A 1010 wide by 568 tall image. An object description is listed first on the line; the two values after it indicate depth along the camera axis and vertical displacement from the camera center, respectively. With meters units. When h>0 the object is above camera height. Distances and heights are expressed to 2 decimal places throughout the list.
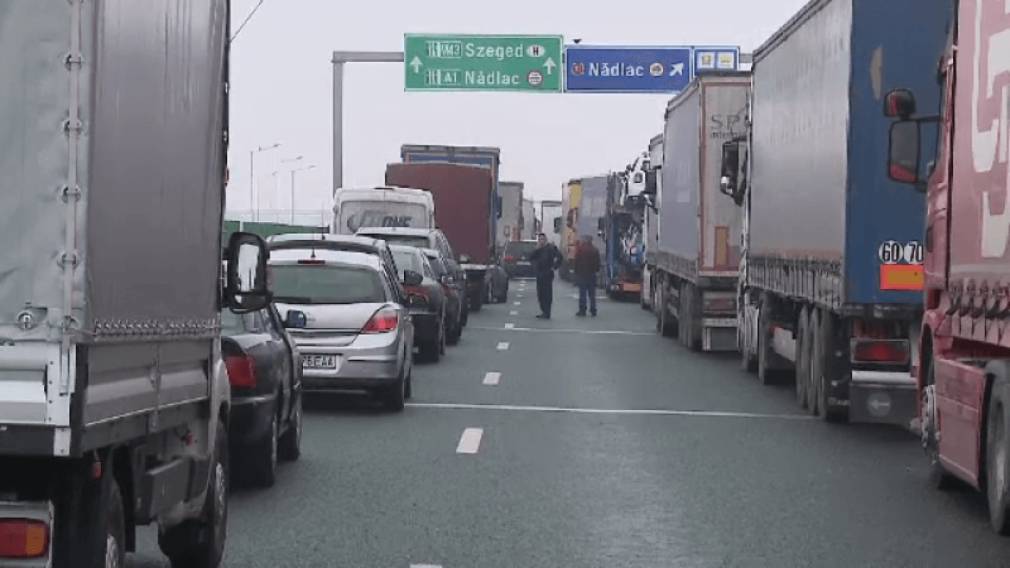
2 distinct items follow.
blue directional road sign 54.94 +3.92
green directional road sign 52.78 +3.78
